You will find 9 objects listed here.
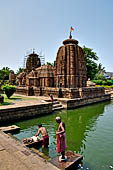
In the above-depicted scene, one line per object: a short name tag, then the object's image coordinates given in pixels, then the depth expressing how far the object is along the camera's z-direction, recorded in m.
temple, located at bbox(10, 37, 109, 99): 20.39
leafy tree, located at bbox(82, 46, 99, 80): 43.41
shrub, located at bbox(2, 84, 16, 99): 16.17
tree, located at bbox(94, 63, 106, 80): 48.25
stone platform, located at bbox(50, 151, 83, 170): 4.25
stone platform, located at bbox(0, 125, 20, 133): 7.61
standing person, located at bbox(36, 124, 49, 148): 6.29
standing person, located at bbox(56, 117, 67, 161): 4.46
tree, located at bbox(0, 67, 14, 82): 58.37
